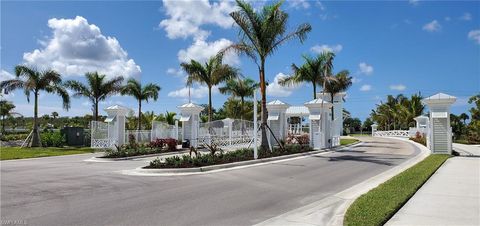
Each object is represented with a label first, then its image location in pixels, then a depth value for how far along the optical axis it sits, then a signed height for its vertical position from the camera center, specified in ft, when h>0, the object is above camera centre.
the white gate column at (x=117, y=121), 79.51 +1.85
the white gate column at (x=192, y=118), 88.63 +2.60
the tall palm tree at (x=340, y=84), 136.51 +15.89
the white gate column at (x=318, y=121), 81.61 +1.44
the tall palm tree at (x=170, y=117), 136.15 +4.35
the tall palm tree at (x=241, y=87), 146.61 +15.48
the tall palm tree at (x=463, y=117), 233.64 +6.04
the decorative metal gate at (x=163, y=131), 97.50 -0.27
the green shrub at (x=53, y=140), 108.06 -2.47
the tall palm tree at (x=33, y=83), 103.30 +12.56
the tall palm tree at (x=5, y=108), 172.36 +10.28
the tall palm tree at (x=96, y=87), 112.37 +12.17
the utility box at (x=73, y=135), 111.14 -1.22
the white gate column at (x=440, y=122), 68.84 +0.86
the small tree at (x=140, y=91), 132.05 +13.01
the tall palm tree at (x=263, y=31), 68.33 +17.06
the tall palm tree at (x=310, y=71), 110.22 +15.93
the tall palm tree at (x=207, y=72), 105.81 +15.27
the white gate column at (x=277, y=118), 82.99 +2.23
